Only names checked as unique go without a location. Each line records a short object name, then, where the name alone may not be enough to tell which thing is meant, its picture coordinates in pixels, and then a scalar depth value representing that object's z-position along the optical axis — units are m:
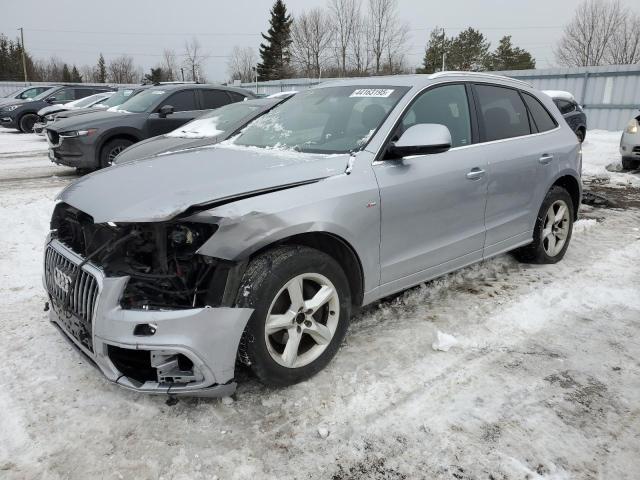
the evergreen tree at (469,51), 57.56
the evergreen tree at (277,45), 62.56
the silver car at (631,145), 10.29
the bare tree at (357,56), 59.72
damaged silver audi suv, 2.48
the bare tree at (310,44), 61.84
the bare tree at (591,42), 43.84
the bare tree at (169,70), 82.44
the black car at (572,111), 12.75
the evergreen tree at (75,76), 71.44
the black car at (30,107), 19.41
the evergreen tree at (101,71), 83.00
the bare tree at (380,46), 58.47
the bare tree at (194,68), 79.96
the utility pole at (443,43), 56.03
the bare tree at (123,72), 84.94
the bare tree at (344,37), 60.06
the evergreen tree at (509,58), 54.22
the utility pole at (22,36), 61.90
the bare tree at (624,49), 43.22
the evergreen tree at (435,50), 56.88
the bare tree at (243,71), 72.38
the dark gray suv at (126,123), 9.06
